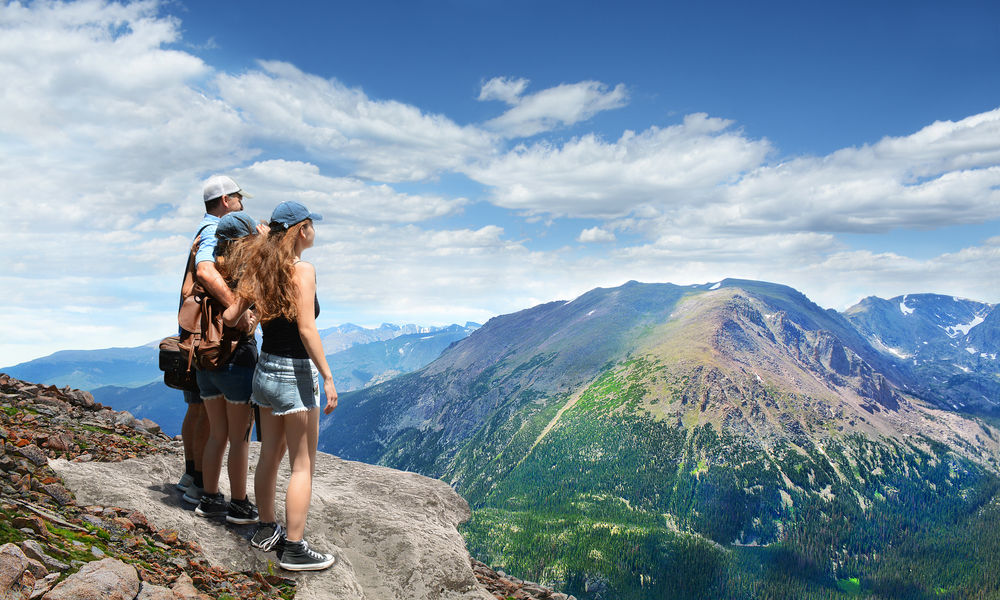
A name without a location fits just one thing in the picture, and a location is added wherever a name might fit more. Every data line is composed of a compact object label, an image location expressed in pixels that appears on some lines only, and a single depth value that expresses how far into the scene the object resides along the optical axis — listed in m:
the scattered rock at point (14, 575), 5.04
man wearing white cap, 7.59
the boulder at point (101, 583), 5.33
